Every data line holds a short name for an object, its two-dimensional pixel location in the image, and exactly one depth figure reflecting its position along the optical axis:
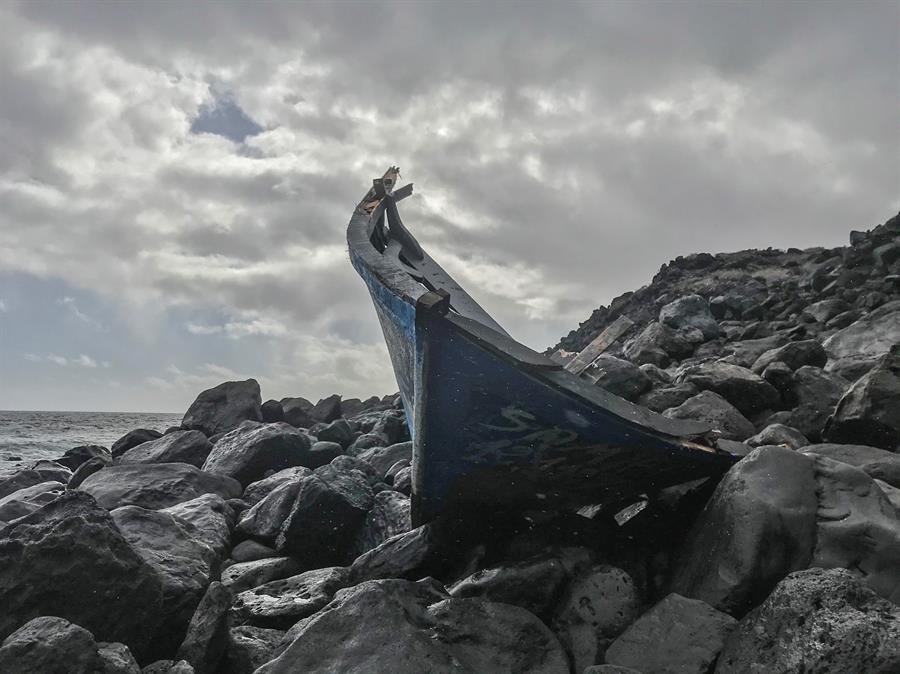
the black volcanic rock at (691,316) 12.66
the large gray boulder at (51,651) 2.52
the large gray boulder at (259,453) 7.36
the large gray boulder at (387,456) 8.00
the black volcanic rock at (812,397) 5.47
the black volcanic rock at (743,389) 6.24
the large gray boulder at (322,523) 4.88
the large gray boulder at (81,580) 3.17
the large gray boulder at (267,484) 6.39
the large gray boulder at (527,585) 3.35
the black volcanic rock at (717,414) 5.65
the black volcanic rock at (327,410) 15.58
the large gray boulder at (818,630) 2.26
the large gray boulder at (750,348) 9.26
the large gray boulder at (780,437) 4.73
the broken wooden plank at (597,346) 8.28
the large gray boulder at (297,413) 15.21
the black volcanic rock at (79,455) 13.46
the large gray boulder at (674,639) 2.73
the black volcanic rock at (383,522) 5.03
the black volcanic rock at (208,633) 3.04
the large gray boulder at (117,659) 2.65
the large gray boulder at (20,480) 9.00
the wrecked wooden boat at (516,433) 3.68
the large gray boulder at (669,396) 6.64
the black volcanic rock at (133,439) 11.58
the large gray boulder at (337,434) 10.45
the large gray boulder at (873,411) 4.62
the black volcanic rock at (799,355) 7.29
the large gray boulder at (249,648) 3.09
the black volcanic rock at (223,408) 11.81
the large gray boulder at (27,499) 6.33
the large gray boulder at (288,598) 3.57
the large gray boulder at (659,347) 10.72
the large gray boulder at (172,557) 3.45
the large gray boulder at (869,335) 8.54
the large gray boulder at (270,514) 5.13
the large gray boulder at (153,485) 5.96
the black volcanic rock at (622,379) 7.36
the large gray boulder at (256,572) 4.26
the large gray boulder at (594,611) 3.06
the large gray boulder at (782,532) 3.03
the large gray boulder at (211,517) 4.75
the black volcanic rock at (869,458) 3.92
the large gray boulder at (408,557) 3.91
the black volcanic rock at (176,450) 9.21
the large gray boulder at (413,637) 2.66
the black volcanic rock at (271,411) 14.11
